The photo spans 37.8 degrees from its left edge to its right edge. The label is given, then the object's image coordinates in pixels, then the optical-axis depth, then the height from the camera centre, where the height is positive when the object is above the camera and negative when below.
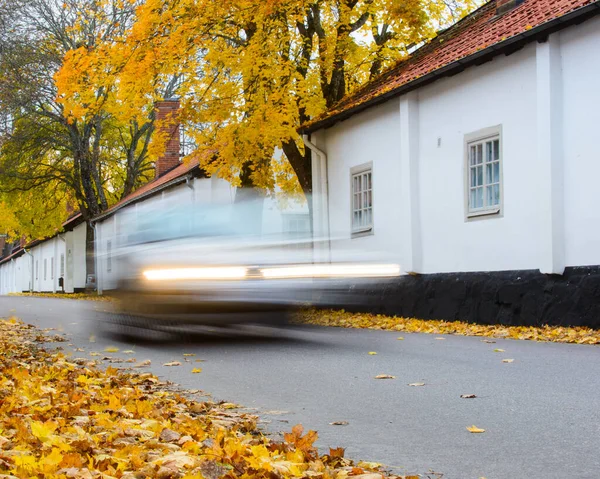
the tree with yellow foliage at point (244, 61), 20.25 +5.28
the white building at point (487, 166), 13.65 +2.10
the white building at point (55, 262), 55.31 +1.44
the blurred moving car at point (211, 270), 11.30 +0.13
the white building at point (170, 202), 12.75 +2.70
